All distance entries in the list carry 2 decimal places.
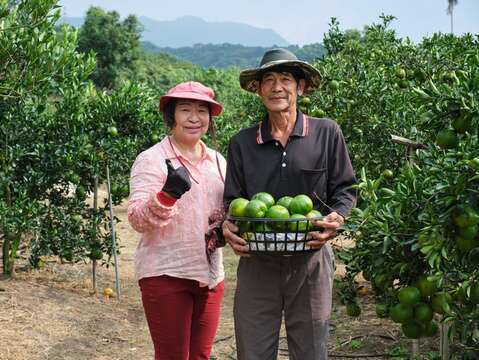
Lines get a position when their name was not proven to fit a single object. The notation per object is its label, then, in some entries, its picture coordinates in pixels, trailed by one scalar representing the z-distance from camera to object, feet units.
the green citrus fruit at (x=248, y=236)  9.87
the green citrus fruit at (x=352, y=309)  14.61
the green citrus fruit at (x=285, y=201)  10.03
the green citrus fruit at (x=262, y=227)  9.68
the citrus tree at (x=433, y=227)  8.46
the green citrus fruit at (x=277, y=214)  9.58
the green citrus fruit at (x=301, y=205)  9.84
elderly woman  11.82
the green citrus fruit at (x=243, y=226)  9.89
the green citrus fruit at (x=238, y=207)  10.05
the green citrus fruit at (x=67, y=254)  24.79
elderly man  10.93
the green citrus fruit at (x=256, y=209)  9.69
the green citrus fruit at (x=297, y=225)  9.60
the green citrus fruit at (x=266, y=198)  10.00
